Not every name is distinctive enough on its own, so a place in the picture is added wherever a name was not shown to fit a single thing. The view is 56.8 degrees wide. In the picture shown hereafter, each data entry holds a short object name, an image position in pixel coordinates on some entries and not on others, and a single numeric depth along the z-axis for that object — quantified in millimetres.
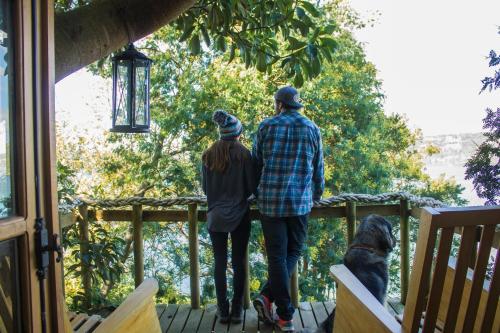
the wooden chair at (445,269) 1363
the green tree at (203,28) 1685
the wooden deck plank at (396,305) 3725
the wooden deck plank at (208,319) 3410
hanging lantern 2893
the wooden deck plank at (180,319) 3438
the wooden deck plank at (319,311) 3545
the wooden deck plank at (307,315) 3463
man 3145
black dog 2959
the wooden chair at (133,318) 1794
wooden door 1193
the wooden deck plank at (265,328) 3324
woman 3252
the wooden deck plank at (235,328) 3340
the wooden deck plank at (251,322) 3356
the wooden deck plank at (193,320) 3430
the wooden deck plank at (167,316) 3484
